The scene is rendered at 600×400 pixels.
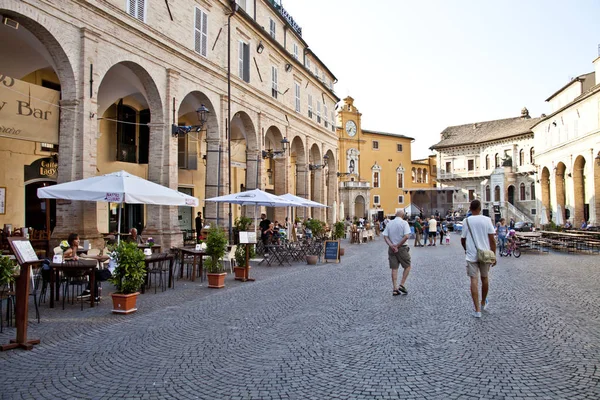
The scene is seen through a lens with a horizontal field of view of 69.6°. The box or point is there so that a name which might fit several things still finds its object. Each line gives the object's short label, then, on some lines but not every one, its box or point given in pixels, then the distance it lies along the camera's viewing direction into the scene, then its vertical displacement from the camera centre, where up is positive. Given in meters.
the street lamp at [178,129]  16.69 +3.51
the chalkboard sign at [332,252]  16.06 -1.27
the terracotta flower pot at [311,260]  15.39 -1.49
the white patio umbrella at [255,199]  14.83 +0.70
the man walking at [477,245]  7.07 -0.47
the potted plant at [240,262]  11.47 -1.16
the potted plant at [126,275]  7.38 -0.95
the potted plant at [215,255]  10.19 -0.85
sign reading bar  11.41 +3.05
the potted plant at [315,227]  21.17 -0.46
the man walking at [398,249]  8.96 -0.66
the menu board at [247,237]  11.04 -0.47
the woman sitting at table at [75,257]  8.39 -0.72
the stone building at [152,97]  12.60 +5.19
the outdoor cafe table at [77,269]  7.91 -0.89
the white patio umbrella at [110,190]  9.70 +0.69
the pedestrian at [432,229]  25.05 -0.70
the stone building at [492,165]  53.16 +6.93
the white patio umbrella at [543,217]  29.03 -0.09
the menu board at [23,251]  5.42 -0.38
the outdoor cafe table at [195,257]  11.23 -1.01
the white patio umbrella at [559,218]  32.31 -0.19
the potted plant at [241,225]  18.83 -0.27
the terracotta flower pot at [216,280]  10.22 -1.44
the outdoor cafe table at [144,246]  11.19 -0.68
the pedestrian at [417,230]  25.02 -0.76
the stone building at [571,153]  31.41 +5.20
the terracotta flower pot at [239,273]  11.44 -1.44
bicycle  18.58 -1.42
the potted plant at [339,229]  21.86 -0.59
